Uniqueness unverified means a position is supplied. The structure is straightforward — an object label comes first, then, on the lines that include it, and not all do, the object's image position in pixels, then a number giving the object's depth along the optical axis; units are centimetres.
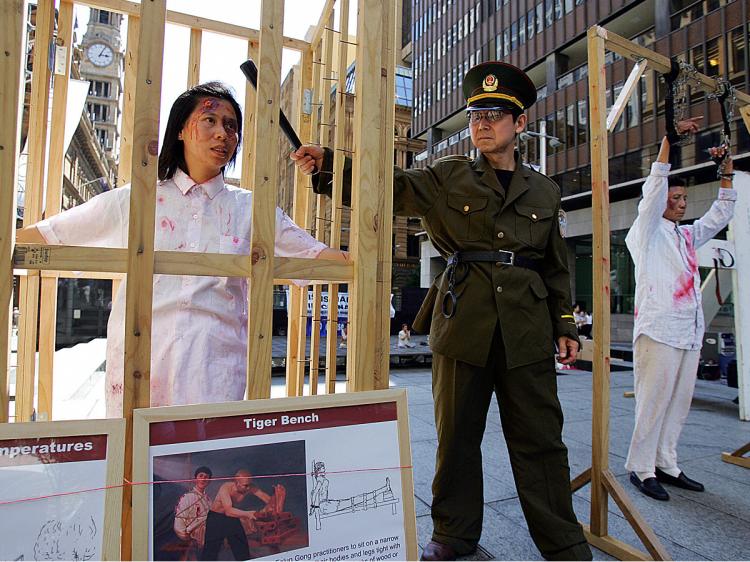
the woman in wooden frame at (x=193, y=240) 163
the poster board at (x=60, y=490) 109
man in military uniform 229
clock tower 7169
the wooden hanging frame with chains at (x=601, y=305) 246
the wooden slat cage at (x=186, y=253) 129
